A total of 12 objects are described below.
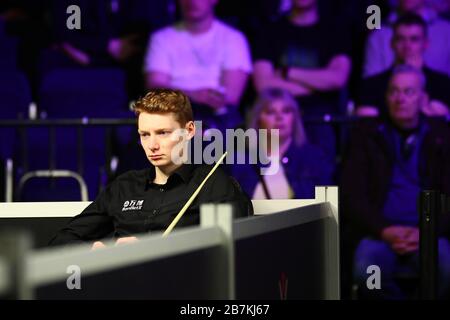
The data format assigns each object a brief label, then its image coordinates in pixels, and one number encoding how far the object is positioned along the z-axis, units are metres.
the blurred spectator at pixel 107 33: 14.88
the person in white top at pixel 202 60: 14.18
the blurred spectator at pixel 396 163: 13.37
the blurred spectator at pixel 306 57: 14.40
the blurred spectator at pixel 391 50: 14.33
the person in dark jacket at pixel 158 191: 7.84
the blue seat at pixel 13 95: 14.55
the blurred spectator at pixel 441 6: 14.64
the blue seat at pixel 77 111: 14.52
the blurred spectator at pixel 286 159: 13.25
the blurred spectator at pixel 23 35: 15.17
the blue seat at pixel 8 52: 15.09
